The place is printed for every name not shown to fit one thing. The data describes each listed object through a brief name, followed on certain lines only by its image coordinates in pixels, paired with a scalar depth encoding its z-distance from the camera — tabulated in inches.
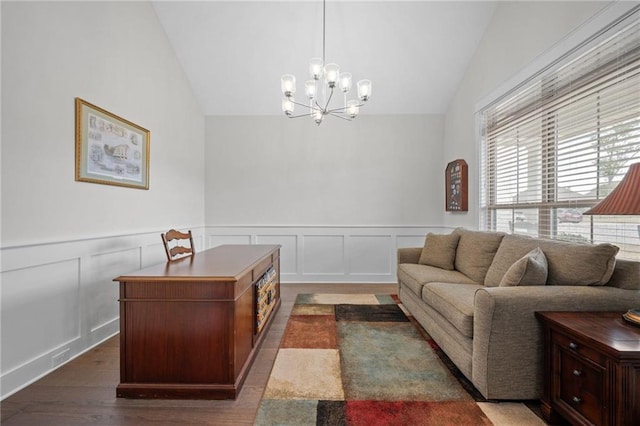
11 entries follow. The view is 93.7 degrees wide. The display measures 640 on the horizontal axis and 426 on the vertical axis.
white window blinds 76.1
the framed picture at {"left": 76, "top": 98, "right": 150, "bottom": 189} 93.9
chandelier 96.3
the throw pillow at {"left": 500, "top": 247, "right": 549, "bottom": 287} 75.2
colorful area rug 65.7
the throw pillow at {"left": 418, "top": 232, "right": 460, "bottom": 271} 131.9
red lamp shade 51.6
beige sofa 67.7
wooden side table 49.0
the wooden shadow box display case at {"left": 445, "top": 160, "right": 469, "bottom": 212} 153.1
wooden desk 70.9
